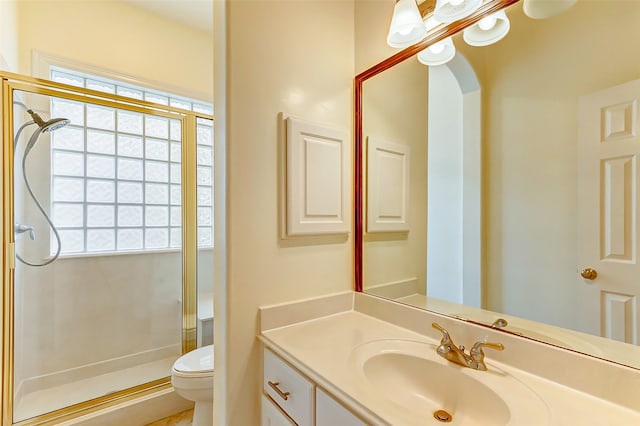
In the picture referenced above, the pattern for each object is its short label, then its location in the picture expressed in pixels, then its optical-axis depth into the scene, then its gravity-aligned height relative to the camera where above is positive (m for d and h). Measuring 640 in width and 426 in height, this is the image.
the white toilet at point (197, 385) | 1.46 -0.89
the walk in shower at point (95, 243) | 1.63 -0.21
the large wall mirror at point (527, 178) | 0.68 +0.10
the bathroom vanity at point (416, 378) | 0.63 -0.44
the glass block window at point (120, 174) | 1.93 +0.29
